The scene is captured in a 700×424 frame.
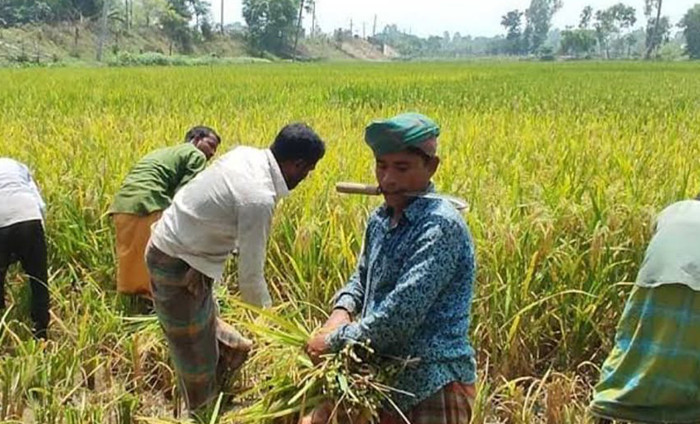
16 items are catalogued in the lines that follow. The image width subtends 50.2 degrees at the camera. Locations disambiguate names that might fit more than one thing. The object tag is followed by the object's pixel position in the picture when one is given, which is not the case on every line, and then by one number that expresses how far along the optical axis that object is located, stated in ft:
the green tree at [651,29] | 247.35
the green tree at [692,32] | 263.29
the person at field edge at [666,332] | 6.71
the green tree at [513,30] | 379.35
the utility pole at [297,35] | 213.46
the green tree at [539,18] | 391.14
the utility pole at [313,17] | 270.67
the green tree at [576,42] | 293.16
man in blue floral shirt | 5.94
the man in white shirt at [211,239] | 8.44
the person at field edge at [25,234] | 11.82
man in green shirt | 12.66
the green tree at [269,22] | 208.44
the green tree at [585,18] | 357.00
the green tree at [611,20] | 349.61
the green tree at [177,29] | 180.55
